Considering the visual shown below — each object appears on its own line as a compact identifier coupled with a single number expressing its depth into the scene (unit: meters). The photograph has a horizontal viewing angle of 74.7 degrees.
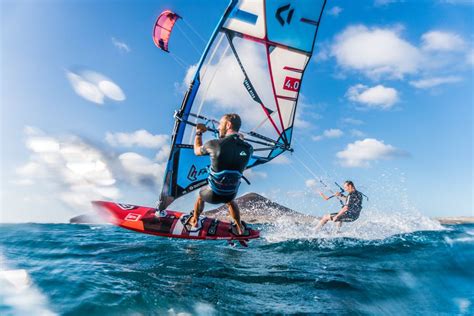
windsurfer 4.93
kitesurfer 9.88
